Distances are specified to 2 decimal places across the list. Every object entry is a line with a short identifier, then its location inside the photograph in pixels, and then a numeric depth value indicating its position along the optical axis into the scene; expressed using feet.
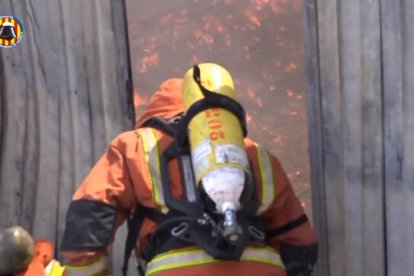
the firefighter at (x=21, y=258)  24.65
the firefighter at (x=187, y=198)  19.93
